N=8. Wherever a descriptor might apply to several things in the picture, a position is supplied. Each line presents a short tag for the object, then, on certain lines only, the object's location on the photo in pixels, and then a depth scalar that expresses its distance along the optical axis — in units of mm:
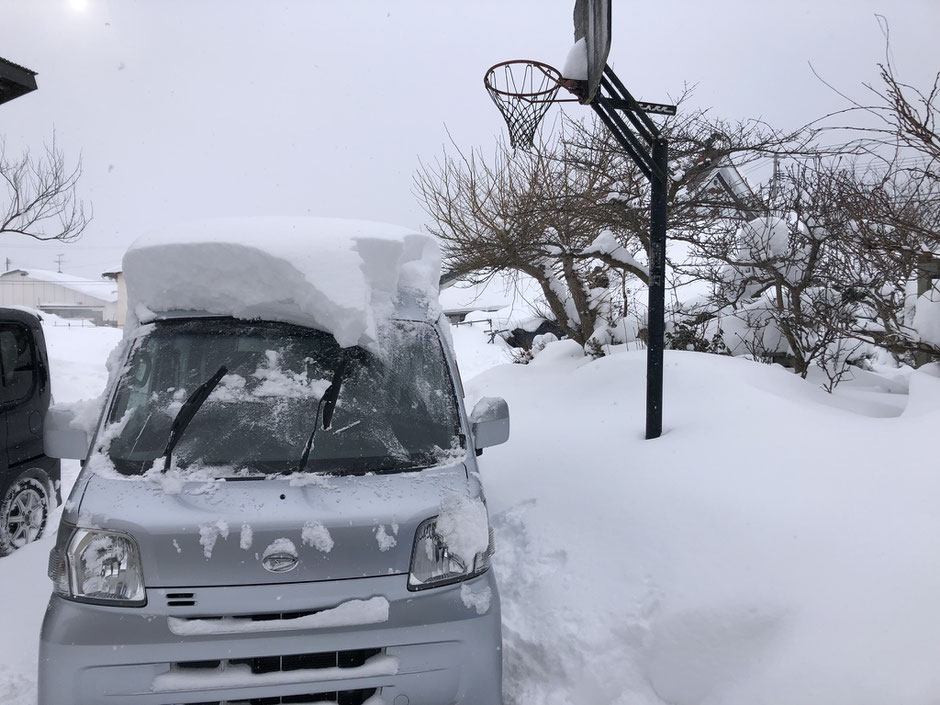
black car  4801
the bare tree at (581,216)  8305
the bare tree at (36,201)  16844
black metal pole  4984
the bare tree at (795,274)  6855
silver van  2148
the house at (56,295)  63281
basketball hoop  6016
